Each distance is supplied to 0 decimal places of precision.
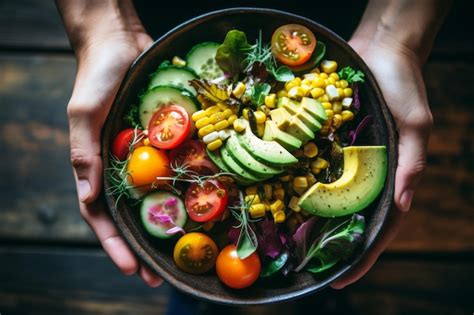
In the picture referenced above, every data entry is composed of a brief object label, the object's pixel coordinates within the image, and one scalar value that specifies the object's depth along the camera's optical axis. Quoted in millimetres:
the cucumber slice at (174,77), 414
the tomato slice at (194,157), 402
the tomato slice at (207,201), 390
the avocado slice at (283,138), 383
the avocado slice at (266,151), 378
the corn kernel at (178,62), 420
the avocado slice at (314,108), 382
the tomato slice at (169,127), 393
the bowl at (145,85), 396
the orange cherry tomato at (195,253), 396
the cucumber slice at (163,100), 405
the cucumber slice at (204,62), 424
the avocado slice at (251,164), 380
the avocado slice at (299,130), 379
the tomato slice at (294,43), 404
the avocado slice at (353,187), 389
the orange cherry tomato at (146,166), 396
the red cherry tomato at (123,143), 410
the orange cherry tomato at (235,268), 392
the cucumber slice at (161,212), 405
